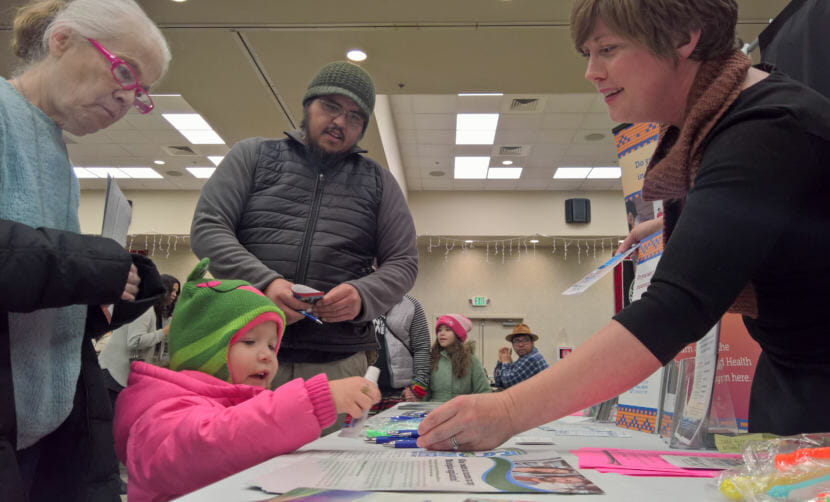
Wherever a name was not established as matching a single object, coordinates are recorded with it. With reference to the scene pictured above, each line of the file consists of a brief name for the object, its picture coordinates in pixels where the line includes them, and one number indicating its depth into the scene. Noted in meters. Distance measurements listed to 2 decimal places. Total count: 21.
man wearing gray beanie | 1.51
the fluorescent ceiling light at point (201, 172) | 8.93
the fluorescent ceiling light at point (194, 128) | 6.87
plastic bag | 0.51
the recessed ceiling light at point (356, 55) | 4.37
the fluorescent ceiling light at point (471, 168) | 8.87
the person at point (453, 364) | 4.78
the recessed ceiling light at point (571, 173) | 9.32
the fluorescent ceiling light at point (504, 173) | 9.28
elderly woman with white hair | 0.83
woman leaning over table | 0.69
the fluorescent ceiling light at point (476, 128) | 7.18
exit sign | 11.04
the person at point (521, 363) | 5.68
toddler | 0.92
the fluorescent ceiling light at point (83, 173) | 9.05
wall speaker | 10.21
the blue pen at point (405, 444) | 0.95
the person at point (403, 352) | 3.74
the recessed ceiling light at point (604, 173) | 9.30
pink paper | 0.73
